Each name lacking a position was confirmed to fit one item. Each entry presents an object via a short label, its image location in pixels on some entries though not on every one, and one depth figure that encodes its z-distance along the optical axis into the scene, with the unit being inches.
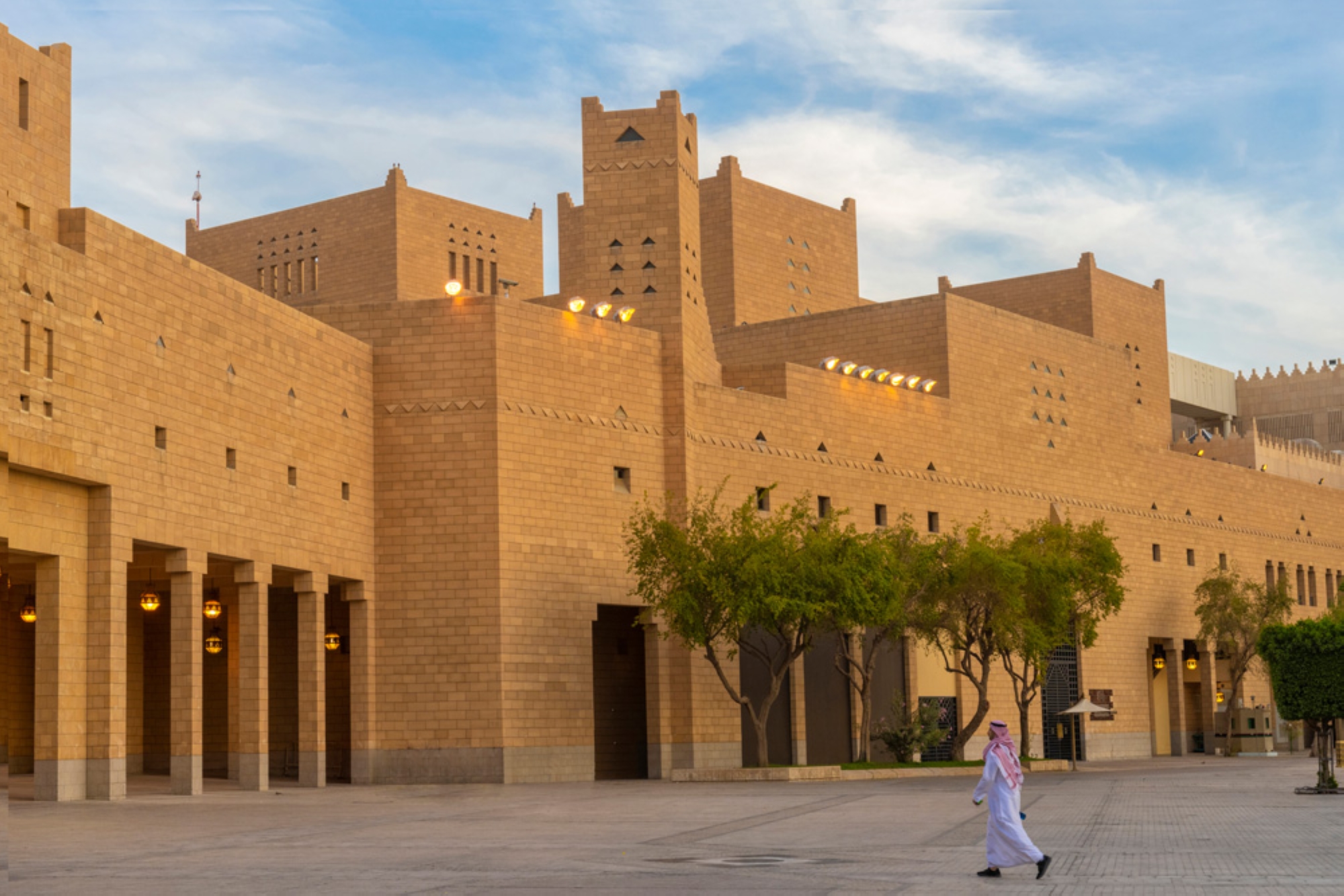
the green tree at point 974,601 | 1501.0
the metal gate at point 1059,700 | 1953.7
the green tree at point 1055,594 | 1581.0
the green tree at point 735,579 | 1304.1
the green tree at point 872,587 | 1328.7
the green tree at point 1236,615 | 2146.9
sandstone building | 1018.7
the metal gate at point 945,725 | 1739.7
